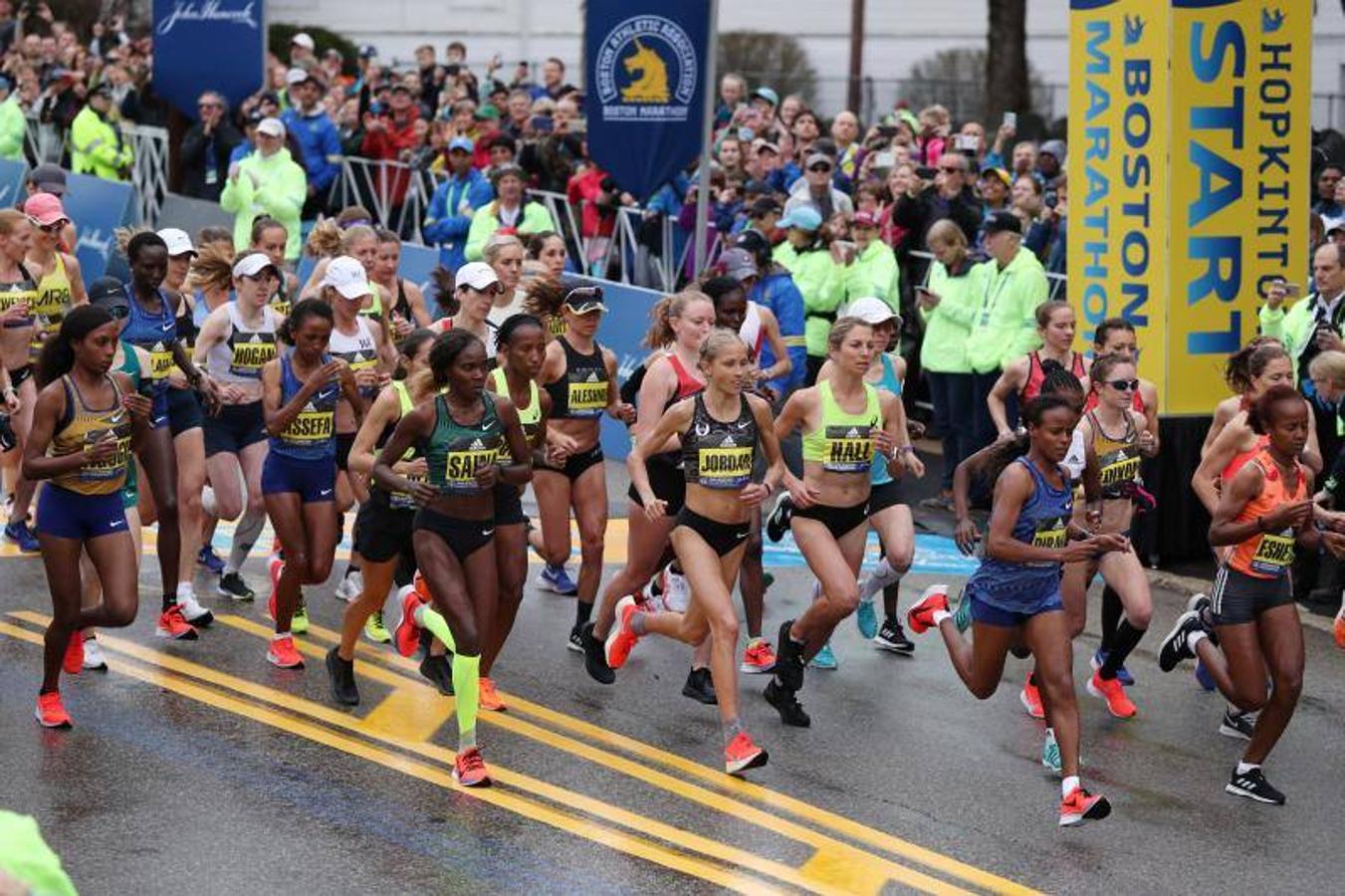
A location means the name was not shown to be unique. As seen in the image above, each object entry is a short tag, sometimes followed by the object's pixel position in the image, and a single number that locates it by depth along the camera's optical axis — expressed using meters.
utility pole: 37.09
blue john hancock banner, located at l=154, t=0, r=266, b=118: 22.80
